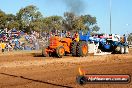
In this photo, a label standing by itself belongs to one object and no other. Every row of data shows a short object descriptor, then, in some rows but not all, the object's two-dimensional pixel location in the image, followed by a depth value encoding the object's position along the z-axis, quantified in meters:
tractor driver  23.99
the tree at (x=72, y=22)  61.22
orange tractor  23.33
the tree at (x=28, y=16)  62.38
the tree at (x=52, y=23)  68.83
